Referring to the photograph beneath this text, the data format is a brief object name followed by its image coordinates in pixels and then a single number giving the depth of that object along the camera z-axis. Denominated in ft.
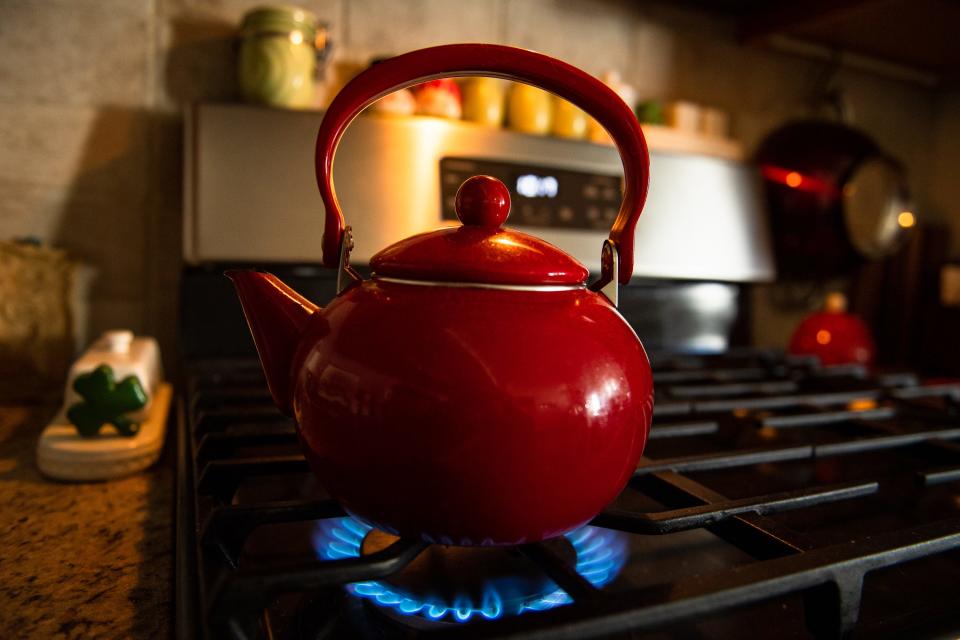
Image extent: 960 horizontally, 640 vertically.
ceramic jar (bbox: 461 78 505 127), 3.00
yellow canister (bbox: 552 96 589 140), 3.19
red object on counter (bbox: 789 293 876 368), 3.37
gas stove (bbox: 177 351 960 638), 0.88
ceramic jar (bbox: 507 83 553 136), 3.09
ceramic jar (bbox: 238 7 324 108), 2.60
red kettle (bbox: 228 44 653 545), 0.95
